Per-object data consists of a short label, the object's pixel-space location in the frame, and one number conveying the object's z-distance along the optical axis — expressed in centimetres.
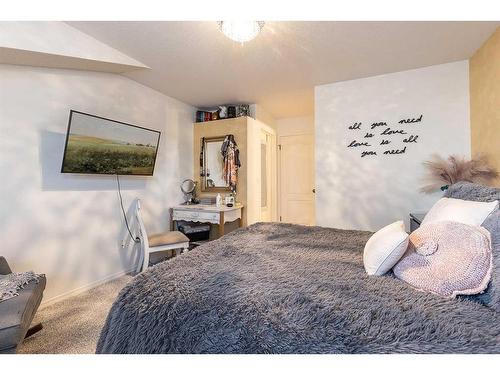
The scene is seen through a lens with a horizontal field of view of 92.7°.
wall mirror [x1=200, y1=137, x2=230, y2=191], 388
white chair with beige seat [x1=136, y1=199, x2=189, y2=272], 261
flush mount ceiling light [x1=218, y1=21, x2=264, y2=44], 159
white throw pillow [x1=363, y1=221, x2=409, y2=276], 100
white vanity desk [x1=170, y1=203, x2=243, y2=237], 322
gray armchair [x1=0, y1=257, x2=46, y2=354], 119
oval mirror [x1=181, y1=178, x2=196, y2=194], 382
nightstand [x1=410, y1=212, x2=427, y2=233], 214
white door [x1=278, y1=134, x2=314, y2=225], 462
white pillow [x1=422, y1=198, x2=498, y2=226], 112
